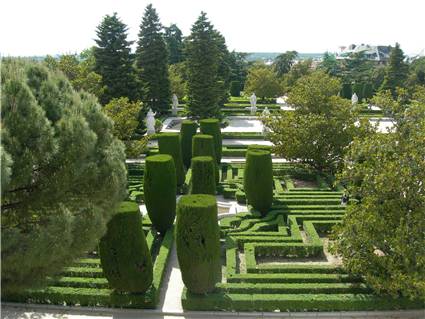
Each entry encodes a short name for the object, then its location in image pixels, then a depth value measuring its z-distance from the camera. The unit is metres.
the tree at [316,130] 22.17
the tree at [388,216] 11.55
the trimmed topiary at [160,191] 16.33
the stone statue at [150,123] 35.31
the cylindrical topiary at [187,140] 25.78
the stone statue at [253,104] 48.66
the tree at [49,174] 8.25
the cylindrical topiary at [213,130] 25.64
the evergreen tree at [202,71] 37.94
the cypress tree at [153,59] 42.19
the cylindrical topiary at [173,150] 21.77
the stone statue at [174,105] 47.00
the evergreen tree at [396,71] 55.16
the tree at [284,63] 82.50
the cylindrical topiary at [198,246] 12.00
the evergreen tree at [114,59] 33.03
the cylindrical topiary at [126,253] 11.69
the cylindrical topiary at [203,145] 21.31
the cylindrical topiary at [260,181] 18.33
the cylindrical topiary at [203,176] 17.06
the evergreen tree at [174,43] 64.81
